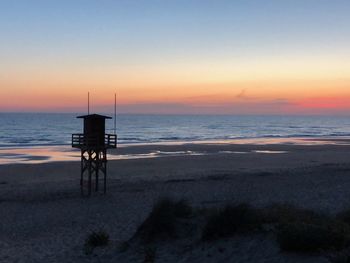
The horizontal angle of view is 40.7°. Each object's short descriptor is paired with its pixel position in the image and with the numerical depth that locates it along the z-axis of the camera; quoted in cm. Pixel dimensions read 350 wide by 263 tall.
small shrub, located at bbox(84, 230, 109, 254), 1430
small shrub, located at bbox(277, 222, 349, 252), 1002
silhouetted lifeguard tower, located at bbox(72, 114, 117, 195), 2495
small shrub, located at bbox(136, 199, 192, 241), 1333
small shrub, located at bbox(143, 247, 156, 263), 1203
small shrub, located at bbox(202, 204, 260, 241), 1212
